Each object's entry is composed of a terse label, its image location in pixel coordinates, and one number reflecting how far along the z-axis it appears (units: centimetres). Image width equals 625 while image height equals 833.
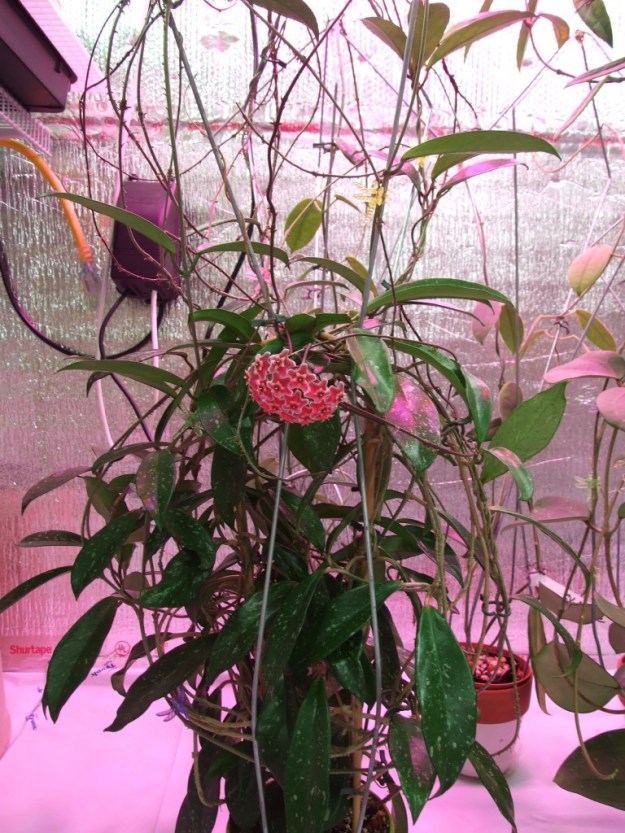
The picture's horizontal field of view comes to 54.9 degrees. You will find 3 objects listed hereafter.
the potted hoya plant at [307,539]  44
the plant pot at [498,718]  77
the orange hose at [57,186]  87
